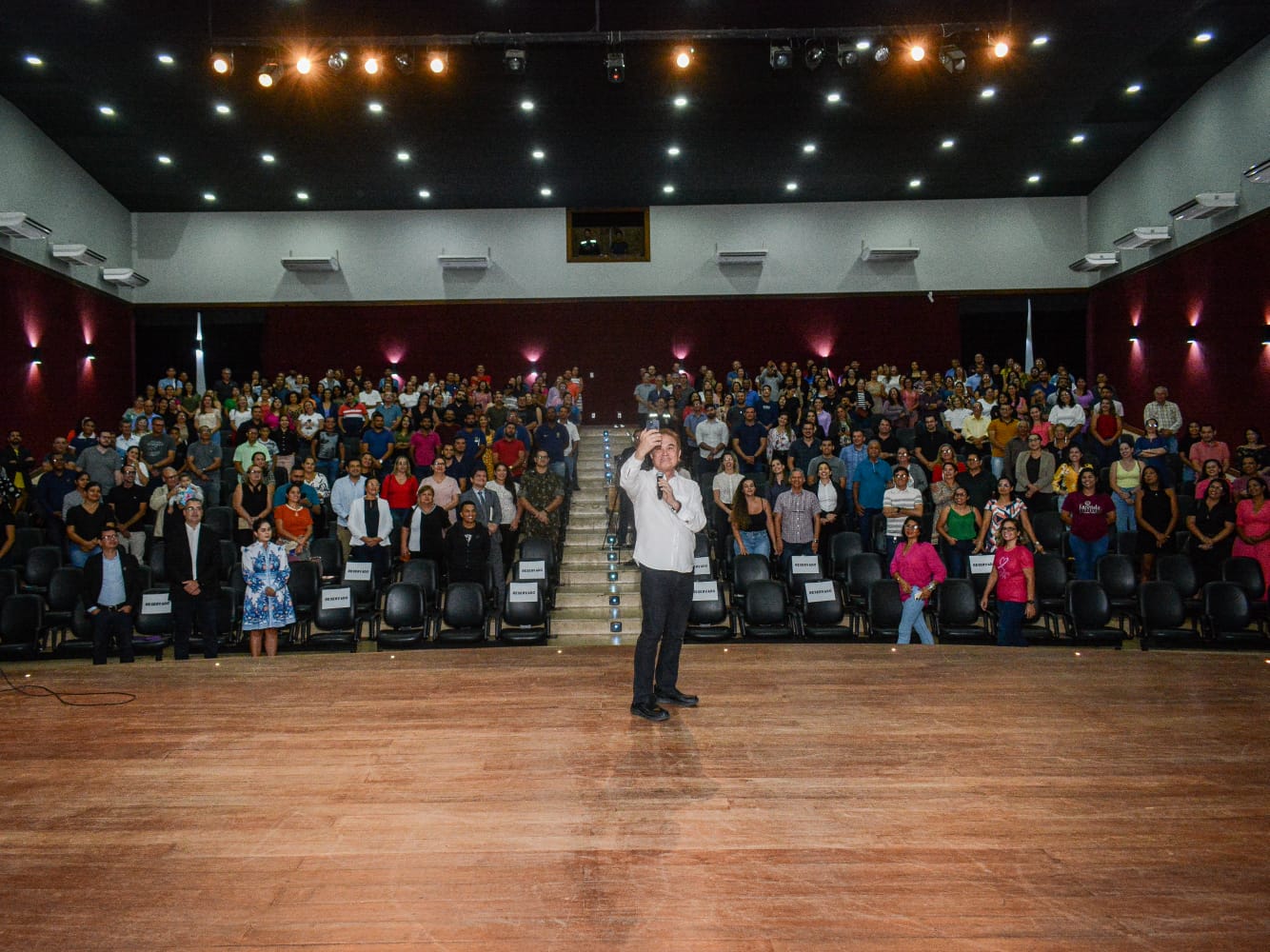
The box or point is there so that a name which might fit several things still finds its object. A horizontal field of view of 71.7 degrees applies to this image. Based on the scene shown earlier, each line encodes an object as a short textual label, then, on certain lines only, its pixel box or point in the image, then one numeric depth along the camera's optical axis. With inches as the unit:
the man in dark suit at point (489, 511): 321.1
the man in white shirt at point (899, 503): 327.0
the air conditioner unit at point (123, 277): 626.5
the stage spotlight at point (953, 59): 371.2
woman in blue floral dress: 271.9
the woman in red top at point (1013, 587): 273.6
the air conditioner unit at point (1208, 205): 476.7
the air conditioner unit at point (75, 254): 552.4
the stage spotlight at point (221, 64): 360.5
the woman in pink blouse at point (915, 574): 275.4
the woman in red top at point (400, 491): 354.6
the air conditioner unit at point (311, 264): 679.7
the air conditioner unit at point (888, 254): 685.9
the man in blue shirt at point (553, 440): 418.6
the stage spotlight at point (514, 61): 370.3
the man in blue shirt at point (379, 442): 435.8
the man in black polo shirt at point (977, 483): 349.1
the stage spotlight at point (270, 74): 369.7
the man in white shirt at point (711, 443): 421.1
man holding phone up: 166.1
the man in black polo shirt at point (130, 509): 352.5
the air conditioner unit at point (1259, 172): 427.6
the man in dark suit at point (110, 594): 274.1
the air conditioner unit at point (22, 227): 475.8
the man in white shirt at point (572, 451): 442.4
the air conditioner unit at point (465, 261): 694.5
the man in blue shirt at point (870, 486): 366.9
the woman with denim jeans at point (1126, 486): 359.3
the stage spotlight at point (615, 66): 365.9
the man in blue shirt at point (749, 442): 423.2
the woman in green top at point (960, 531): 315.3
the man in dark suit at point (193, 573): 269.0
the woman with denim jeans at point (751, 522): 331.3
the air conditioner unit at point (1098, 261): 619.5
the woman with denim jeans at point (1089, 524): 325.7
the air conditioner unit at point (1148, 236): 549.3
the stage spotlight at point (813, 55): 380.5
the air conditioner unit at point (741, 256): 694.5
